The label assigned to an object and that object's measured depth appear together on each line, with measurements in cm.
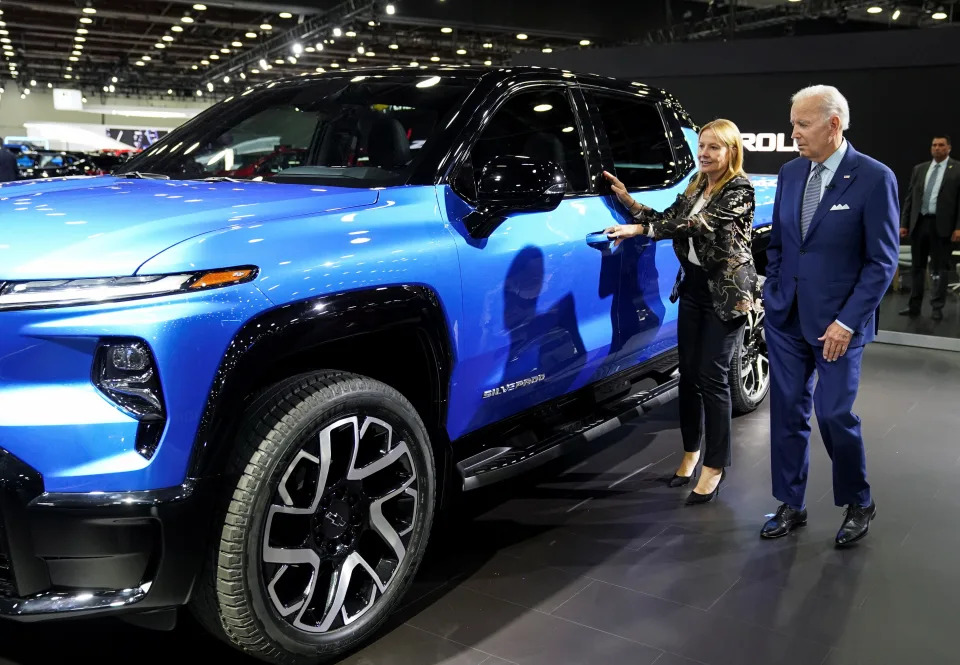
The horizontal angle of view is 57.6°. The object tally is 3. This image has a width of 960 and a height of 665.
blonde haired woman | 359
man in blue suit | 314
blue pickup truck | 204
